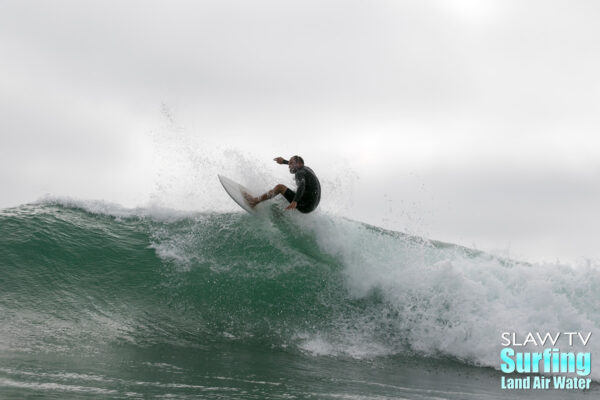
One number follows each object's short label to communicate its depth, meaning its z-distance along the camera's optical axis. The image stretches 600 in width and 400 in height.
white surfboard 21.05
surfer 19.31
